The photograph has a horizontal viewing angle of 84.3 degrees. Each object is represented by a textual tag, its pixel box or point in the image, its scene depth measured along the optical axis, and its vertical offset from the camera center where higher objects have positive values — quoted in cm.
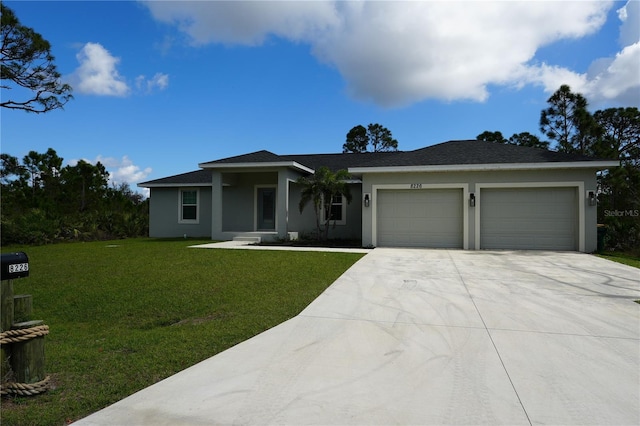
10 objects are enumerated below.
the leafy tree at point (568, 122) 2167 +643
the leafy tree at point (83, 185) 2311 +216
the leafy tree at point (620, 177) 1370 +170
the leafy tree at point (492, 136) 3389 +811
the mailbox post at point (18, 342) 275 -101
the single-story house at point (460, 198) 1252 +82
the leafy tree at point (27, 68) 1199 +541
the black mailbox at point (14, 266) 276 -39
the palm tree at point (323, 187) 1440 +131
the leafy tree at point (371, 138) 4212 +966
